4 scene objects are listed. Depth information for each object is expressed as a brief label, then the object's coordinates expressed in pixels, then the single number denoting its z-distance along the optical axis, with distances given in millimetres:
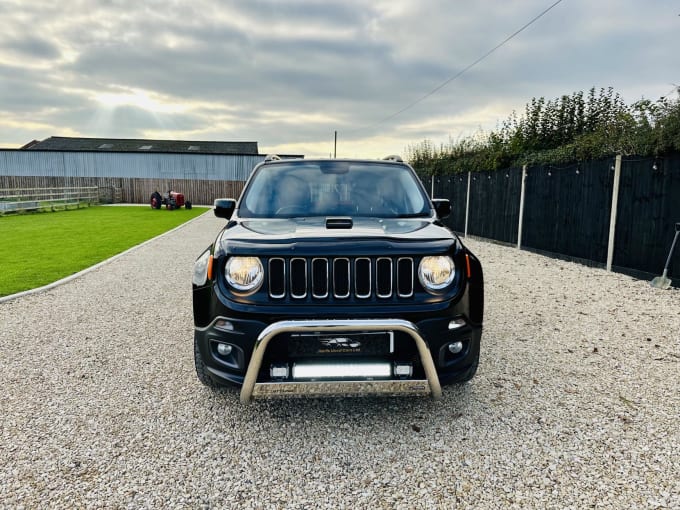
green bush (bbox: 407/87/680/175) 8703
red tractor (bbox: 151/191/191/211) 30953
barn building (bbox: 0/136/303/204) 47312
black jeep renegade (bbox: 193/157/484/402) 2666
